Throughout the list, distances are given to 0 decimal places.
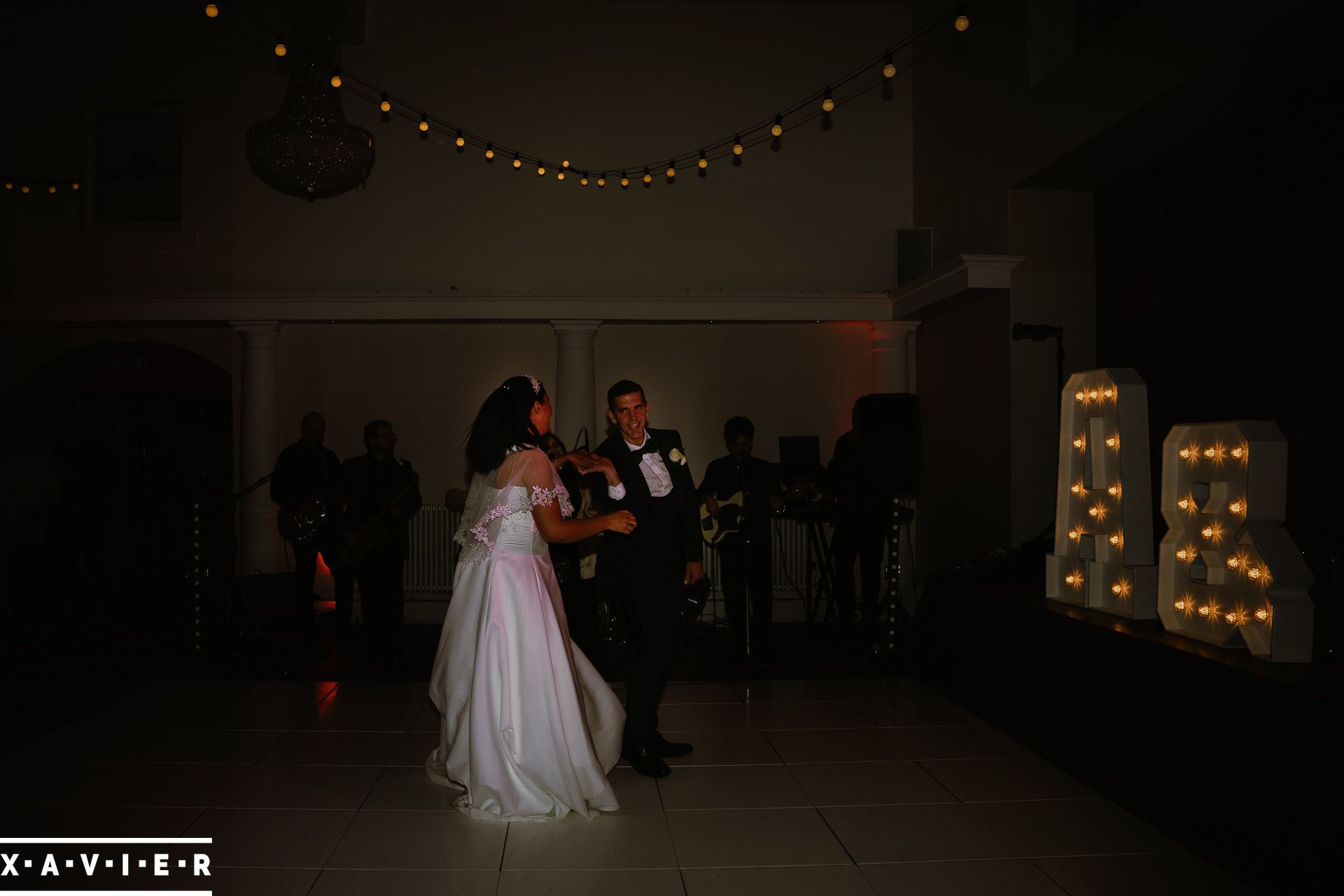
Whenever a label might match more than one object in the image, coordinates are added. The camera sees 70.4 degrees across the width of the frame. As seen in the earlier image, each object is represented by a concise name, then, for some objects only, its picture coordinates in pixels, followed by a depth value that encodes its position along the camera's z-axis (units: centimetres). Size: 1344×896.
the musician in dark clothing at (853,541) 628
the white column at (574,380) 779
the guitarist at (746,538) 607
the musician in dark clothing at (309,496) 677
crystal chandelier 657
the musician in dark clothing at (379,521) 636
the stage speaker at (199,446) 601
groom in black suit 388
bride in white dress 330
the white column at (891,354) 794
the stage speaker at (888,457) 565
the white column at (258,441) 778
